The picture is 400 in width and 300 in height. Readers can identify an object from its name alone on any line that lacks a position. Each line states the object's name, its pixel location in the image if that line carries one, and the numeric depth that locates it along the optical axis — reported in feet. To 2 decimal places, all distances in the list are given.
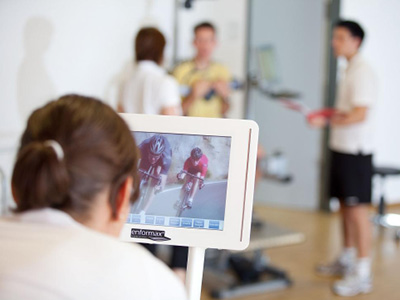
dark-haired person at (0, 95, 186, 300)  2.66
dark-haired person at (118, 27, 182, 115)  8.73
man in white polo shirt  10.28
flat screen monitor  4.01
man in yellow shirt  11.25
